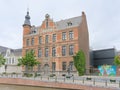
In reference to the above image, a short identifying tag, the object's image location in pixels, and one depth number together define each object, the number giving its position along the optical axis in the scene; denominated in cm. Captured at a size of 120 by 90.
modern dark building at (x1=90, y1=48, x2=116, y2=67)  2490
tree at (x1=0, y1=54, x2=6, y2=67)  2402
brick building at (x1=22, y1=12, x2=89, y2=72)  1932
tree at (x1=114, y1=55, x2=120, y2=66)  1776
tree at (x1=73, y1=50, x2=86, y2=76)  1814
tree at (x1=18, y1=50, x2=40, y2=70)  1884
